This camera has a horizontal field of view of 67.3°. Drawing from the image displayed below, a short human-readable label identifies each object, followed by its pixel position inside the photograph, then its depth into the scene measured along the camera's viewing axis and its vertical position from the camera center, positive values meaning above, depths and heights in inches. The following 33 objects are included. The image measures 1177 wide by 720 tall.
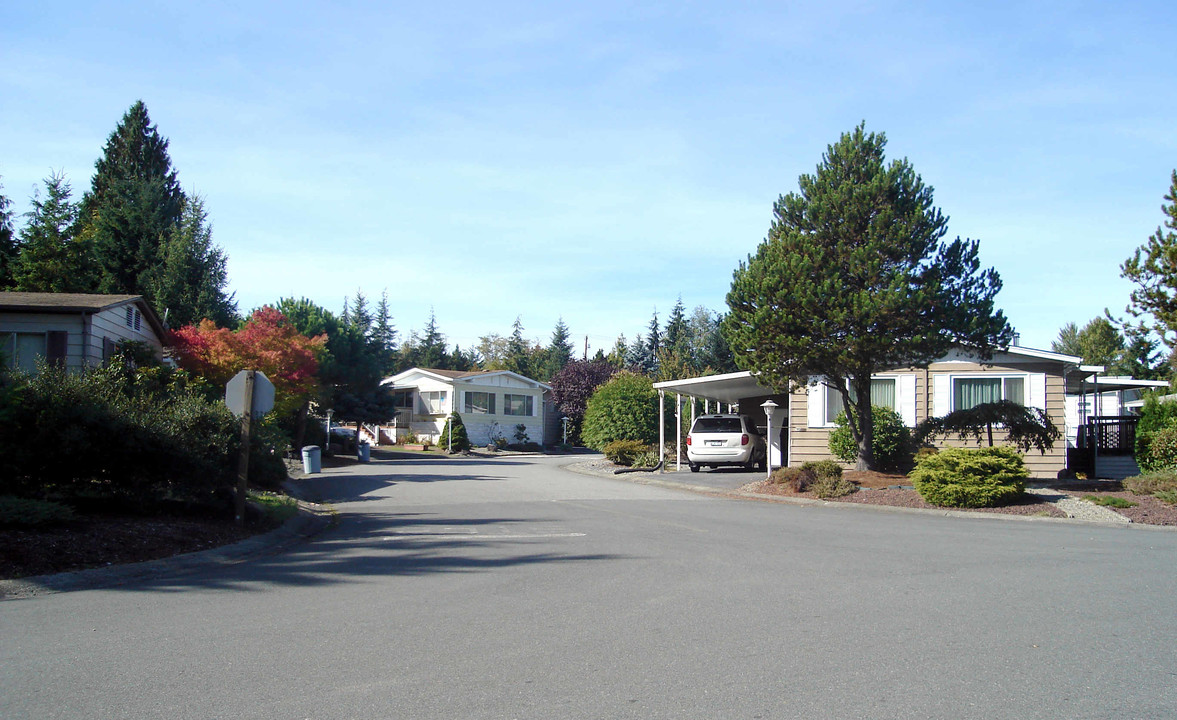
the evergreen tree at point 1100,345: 2138.3 +211.1
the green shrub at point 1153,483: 659.4 -40.8
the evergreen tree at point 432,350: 3309.5 +273.1
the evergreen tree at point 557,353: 3122.5 +254.9
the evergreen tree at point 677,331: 2765.7 +297.4
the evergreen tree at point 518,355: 3073.3 +256.4
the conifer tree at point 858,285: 690.8 +112.5
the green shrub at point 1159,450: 810.2 -18.9
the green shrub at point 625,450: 1227.2 -35.9
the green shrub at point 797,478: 748.0 -45.1
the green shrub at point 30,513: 361.4 -39.4
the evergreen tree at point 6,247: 1435.8 +284.2
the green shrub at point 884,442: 873.5 -14.8
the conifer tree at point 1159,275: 748.6 +133.4
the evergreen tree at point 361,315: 3361.2 +412.2
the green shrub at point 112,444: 420.8 -12.3
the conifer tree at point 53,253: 1386.6 +272.2
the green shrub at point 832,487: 709.3 -48.9
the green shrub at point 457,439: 1721.2 -32.0
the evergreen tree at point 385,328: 3112.7 +342.2
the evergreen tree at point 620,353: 2729.1 +233.3
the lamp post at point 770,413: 844.6 +12.5
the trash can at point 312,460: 1008.2 -44.6
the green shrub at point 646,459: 1178.6 -46.6
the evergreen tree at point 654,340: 2886.3 +277.5
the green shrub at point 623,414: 1369.3 +15.9
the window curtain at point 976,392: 890.1 +36.4
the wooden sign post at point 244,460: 476.4 -21.5
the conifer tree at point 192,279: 1384.1 +225.0
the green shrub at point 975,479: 627.2 -36.2
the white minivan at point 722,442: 981.8 -18.5
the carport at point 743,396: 988.1 +39.6
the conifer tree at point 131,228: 1482.5 +327.4
